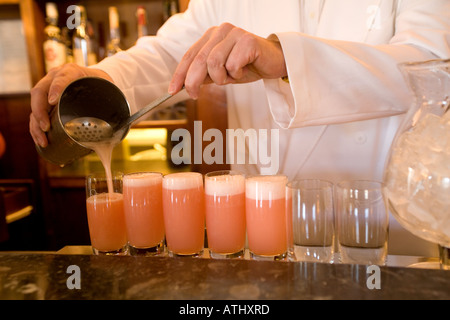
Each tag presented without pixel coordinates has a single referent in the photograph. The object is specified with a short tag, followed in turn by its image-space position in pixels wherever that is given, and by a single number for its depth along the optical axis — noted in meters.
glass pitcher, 0.56
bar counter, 0.43
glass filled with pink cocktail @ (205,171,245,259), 0.85
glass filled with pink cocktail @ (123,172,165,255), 0.90
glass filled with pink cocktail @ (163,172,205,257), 0.87
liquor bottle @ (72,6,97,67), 2.26
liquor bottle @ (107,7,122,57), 2.26
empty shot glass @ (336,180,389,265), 0.72
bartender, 0.84
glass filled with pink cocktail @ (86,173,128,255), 0.92
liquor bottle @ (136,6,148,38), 2.23
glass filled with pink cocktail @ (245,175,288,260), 0.83
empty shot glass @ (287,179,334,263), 0.74
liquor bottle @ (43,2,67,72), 2.33
